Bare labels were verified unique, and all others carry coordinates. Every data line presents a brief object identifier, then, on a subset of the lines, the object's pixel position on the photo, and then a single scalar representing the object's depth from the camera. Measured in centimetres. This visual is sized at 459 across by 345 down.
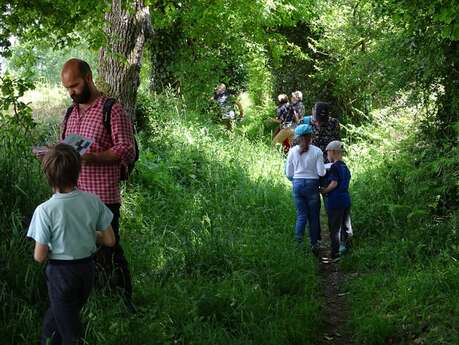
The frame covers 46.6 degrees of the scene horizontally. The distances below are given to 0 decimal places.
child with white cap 704
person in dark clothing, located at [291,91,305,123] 1393
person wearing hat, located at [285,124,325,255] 706
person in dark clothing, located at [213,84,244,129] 1603
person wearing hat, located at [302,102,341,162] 823
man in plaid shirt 425
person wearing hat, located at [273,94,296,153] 1362
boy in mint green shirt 337
